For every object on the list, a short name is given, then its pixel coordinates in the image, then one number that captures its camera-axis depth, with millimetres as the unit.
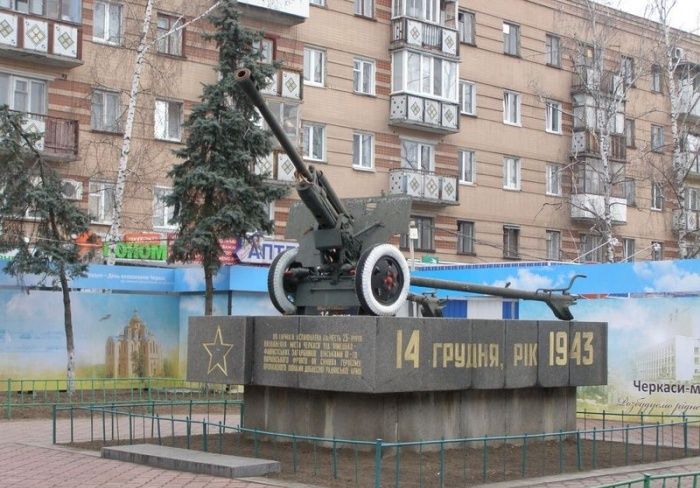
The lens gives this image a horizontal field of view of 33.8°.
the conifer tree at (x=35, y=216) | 23141
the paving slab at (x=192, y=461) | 12561
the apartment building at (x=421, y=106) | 30516
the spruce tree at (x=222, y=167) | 26531
